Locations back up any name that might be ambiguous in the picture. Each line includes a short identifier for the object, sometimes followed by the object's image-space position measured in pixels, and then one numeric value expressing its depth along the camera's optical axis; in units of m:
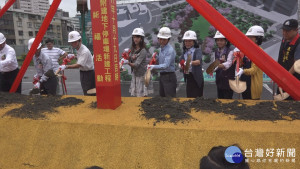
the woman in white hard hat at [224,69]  3.03
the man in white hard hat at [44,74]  3.83
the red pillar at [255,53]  2.01
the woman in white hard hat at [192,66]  3.27
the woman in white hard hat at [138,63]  3.47
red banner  2.24
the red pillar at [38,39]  2.71
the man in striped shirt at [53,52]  4.54
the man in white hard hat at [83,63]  3.36
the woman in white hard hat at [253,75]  2.83
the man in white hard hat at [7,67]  3.63
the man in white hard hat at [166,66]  3.23
